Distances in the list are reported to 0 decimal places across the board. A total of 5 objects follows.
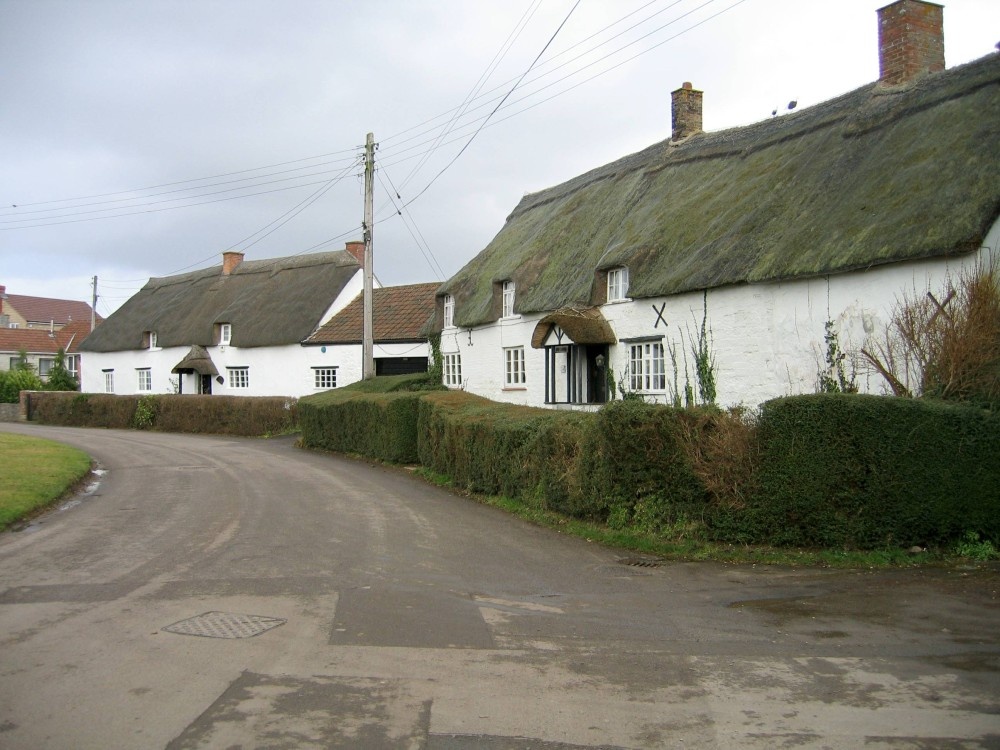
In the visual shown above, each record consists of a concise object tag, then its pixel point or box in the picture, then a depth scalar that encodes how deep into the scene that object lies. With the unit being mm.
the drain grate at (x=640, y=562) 10445
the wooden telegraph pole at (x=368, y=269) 28141
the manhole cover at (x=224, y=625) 7215
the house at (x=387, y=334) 35375
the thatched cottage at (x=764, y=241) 13797
